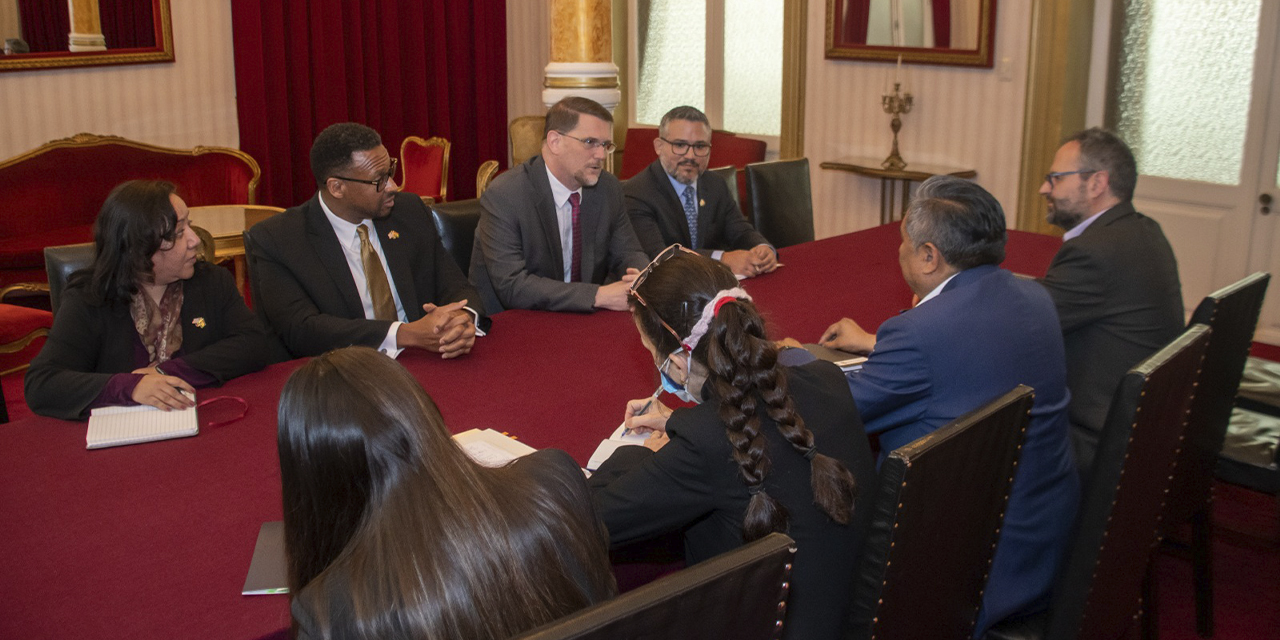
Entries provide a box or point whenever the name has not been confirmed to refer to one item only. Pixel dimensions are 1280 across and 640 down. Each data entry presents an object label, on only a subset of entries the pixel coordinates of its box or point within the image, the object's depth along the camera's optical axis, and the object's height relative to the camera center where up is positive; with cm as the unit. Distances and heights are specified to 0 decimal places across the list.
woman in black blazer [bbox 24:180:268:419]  237 -53
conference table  160 -70
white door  513 -8
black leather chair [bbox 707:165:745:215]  467 -31
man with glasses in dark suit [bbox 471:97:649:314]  349 -39
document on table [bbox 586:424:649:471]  211 -68
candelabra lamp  603 -2
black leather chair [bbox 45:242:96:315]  285 -42
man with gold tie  292 -47
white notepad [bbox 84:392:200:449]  219 -67
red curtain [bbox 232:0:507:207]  677 +17
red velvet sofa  551 -44
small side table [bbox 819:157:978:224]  585 -36
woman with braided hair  169 -57
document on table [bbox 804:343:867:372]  258 -62
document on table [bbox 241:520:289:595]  163 -72
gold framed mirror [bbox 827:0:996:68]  577 +42
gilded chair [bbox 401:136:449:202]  659 -39
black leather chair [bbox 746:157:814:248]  479 -42
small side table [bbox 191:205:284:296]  494 -58
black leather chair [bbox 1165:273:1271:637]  247 -73
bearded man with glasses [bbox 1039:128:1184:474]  280 -51
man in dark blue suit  215 -56
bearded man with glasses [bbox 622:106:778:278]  426 -37
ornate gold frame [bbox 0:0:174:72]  580 +25
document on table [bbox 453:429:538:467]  210 -68
